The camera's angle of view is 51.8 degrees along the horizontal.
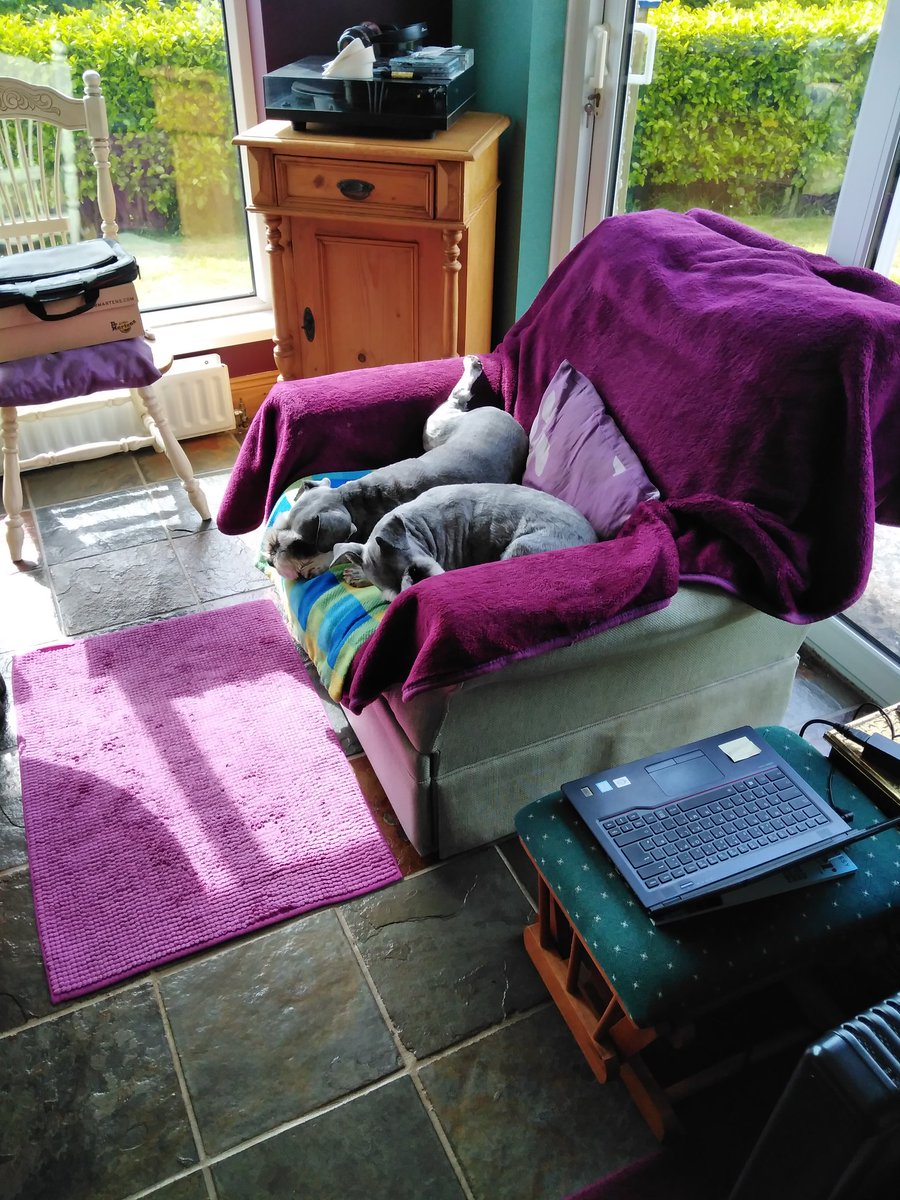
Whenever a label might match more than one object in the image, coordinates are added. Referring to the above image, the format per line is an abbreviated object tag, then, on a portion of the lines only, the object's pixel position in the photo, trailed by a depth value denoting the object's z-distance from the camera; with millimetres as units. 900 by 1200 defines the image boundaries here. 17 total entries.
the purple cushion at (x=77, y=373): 2193
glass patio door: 1757
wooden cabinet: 2303
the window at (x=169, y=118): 2592
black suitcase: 2160
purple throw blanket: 1377
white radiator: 2766
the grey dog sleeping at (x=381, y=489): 1779
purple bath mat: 1579
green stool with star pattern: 1143
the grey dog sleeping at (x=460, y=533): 1612
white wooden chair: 2301
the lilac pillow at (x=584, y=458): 1665
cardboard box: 2189
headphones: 2348
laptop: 1187
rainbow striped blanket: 1625
